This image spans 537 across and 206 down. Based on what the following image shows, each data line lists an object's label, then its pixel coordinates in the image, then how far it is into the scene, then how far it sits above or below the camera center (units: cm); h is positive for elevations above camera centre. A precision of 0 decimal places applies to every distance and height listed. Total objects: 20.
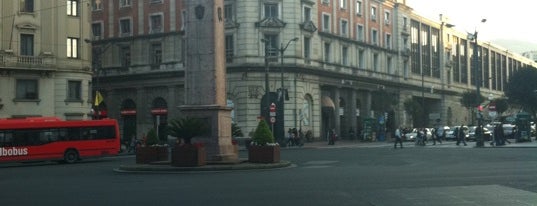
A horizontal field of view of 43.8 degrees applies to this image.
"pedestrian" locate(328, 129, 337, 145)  5984 -115
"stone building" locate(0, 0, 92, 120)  5172 +541
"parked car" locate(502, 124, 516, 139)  6969 -71
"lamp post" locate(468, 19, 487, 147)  4812 +34
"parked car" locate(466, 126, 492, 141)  6466 -96
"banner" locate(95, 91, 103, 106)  5188 +214
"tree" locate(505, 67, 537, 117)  7788 +430
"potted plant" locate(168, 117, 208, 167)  2498 -71
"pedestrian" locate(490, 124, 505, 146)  4806 -84
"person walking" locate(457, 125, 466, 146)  5206 -82
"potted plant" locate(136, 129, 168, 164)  2830 -105
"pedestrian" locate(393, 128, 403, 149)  4916 -83
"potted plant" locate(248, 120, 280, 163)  2680 -90
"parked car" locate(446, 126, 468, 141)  7301 -114
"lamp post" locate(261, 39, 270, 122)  5481 +219
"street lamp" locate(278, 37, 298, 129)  5788 +288
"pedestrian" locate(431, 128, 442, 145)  5706 -100
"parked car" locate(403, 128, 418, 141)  7206 -121
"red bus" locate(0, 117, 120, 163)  3584 -69
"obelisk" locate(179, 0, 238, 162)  2670 +200
